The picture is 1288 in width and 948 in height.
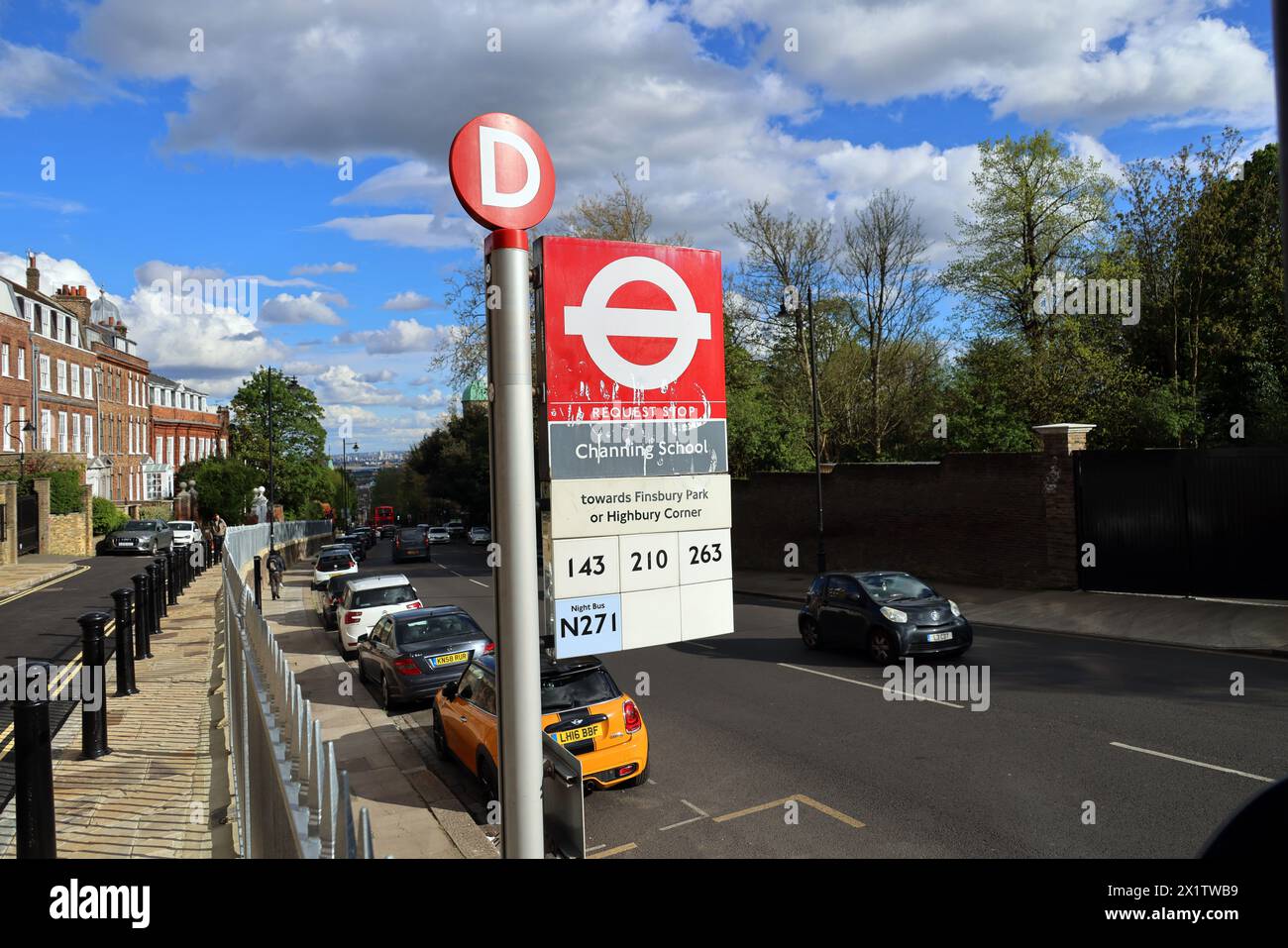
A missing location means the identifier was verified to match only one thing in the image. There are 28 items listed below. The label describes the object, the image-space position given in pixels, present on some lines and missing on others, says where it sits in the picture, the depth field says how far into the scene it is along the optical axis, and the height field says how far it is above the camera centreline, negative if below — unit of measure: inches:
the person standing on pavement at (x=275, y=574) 1213.1 -131.3
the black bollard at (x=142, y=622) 615.5 -100.7
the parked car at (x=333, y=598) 902.7 -125.5
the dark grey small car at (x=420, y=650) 528.1 -108.1
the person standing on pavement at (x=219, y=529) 1455.5 -84.2
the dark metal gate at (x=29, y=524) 1537.9 -71.1
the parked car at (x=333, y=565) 1236.0 -124.0
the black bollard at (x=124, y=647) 501.0 -93.8
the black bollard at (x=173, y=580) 959.5 -111.1
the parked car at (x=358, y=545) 2032.5 -165.8
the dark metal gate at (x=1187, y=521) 724.0 -55.2
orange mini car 355.3 -102.4
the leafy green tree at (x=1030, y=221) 1437.0 +386.4
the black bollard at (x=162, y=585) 803.1 -99.7
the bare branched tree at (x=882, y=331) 1473.9 +225.4
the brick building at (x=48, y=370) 1871.3 +255.0
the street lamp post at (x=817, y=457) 1027.3 +9.6
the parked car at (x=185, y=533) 1815.9 -111.4
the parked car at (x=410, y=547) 1815.9 -147.0
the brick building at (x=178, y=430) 2979.8 +178.1
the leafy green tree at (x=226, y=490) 2233.0 -29.1
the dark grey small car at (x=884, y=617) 562.6 -101.3
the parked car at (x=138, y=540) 1626.5 -109.1
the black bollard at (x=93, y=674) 380.8 -80.1
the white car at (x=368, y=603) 746.2 -110.6
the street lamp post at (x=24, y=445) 1593.3 +77.9
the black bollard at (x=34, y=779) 232.2 -77.0
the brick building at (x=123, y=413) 2444.6 +195.7
